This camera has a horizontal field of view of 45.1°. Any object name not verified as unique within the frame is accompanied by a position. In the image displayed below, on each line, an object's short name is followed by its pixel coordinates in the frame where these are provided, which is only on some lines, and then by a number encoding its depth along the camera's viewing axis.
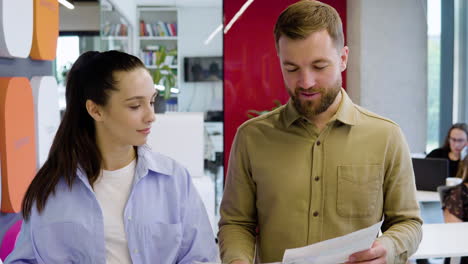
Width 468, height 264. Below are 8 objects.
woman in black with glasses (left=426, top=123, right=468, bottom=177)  5.56
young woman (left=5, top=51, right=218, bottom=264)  1.68
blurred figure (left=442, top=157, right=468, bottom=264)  3.98
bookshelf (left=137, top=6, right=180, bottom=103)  8.42
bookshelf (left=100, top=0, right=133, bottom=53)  7.27
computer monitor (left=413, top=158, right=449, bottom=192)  5.04
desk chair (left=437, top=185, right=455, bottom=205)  4.12
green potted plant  6.40
